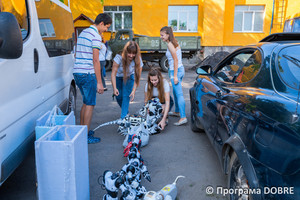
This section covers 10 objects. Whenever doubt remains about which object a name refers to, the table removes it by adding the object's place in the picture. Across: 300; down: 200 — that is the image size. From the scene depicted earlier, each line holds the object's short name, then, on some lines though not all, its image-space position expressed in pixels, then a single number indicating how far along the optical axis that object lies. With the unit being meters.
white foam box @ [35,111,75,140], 2.40
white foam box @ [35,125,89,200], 2.01
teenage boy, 3.81
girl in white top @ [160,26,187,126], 4.72
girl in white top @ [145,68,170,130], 4.59
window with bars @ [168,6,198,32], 18.25
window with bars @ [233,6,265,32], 18.10
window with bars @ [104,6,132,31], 18.30
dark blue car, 1.58
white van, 1.98
